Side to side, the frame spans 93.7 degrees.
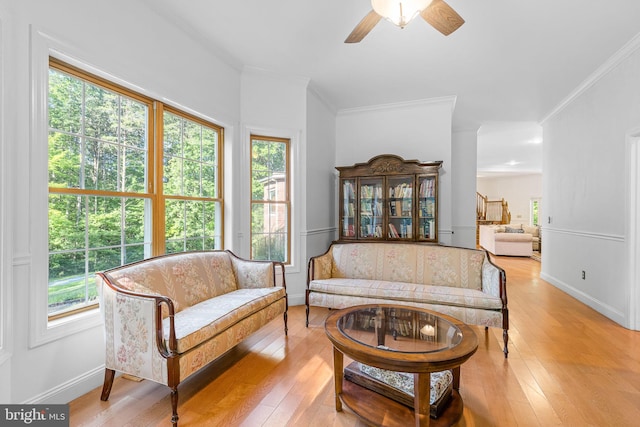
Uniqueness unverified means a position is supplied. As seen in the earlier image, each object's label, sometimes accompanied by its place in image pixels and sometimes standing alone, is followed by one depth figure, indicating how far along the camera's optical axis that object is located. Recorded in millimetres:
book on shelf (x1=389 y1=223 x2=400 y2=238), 4188
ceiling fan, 1810
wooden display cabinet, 4066
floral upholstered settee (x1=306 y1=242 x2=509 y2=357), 2572
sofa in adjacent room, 7684
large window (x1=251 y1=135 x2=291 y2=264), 3688
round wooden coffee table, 1380
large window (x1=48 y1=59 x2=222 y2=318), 1934
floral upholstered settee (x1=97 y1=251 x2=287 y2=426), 1688
